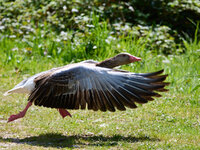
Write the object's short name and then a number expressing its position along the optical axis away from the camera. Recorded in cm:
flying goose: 1148
